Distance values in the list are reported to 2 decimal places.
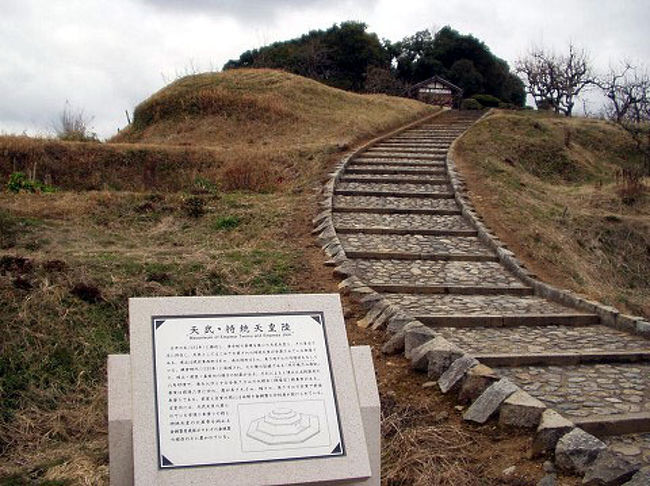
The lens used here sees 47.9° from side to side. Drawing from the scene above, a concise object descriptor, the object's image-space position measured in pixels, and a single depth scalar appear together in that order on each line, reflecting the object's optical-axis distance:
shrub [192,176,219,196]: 12.51
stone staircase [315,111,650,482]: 5.51
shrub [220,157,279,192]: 13.97
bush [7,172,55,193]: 12.52
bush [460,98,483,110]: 35.29
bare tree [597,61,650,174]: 33.41
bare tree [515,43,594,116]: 38.47
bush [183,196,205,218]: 11.25
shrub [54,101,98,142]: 18.12
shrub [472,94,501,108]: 38.09
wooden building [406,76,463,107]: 37.06
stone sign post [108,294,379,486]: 3.41
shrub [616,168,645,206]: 14.93
